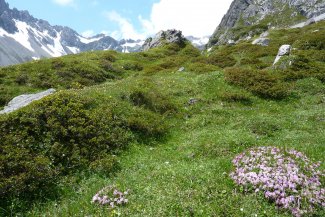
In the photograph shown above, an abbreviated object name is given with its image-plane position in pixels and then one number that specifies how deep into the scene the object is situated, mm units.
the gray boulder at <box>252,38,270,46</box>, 64975
